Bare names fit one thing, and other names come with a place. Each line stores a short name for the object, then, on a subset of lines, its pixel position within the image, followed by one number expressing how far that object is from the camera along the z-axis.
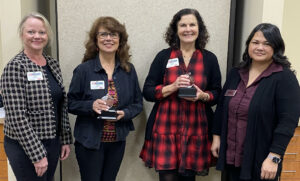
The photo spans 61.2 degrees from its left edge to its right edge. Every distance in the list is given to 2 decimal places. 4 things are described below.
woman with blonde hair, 1.38
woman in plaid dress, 1.75
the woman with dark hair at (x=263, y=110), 1.39
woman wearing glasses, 1.67
